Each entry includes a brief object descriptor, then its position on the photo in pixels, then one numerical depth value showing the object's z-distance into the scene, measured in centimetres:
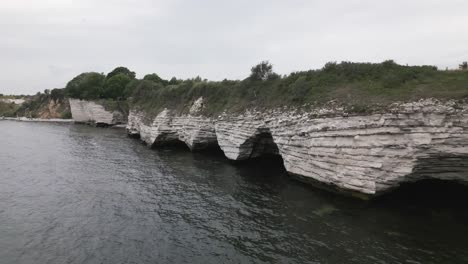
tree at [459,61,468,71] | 2311
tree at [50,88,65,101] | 12638
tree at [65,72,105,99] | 9906
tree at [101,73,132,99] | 9744
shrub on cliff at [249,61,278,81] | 3675
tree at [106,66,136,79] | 11380
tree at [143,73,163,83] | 9441
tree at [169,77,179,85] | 7844
